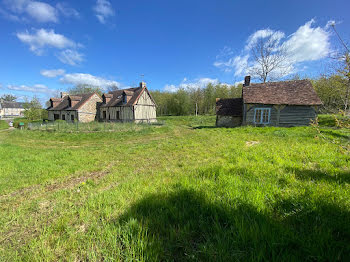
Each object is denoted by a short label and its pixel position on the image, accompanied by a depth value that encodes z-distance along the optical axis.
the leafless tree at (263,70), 26.66
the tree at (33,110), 30.06
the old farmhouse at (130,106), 23.83
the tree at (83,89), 50.22
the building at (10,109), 74.64
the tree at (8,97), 91.38
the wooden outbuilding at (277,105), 15.22
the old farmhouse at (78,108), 26.28
